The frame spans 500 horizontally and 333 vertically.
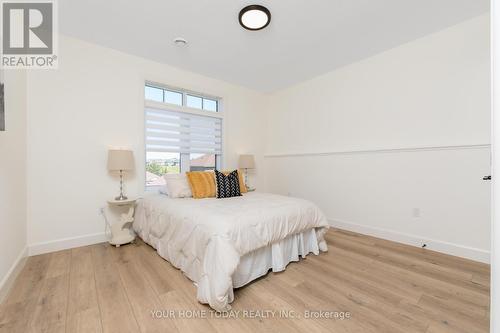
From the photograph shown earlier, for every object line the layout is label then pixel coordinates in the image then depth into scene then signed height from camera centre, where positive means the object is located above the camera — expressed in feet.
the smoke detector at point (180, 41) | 8.66 +5.15
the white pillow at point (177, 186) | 9.18 -0.88
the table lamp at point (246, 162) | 13.12 +0.24
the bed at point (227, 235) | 5.05 -2.07
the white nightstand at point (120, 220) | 8.57 -2.26
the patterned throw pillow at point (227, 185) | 9.36 -0.87
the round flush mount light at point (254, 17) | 6.86 +5.01
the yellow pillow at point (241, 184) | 10.33 -0.89
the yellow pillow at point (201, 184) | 9.22 -0.79
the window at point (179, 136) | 10.66 +1.61
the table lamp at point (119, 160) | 8.46 +0.25
